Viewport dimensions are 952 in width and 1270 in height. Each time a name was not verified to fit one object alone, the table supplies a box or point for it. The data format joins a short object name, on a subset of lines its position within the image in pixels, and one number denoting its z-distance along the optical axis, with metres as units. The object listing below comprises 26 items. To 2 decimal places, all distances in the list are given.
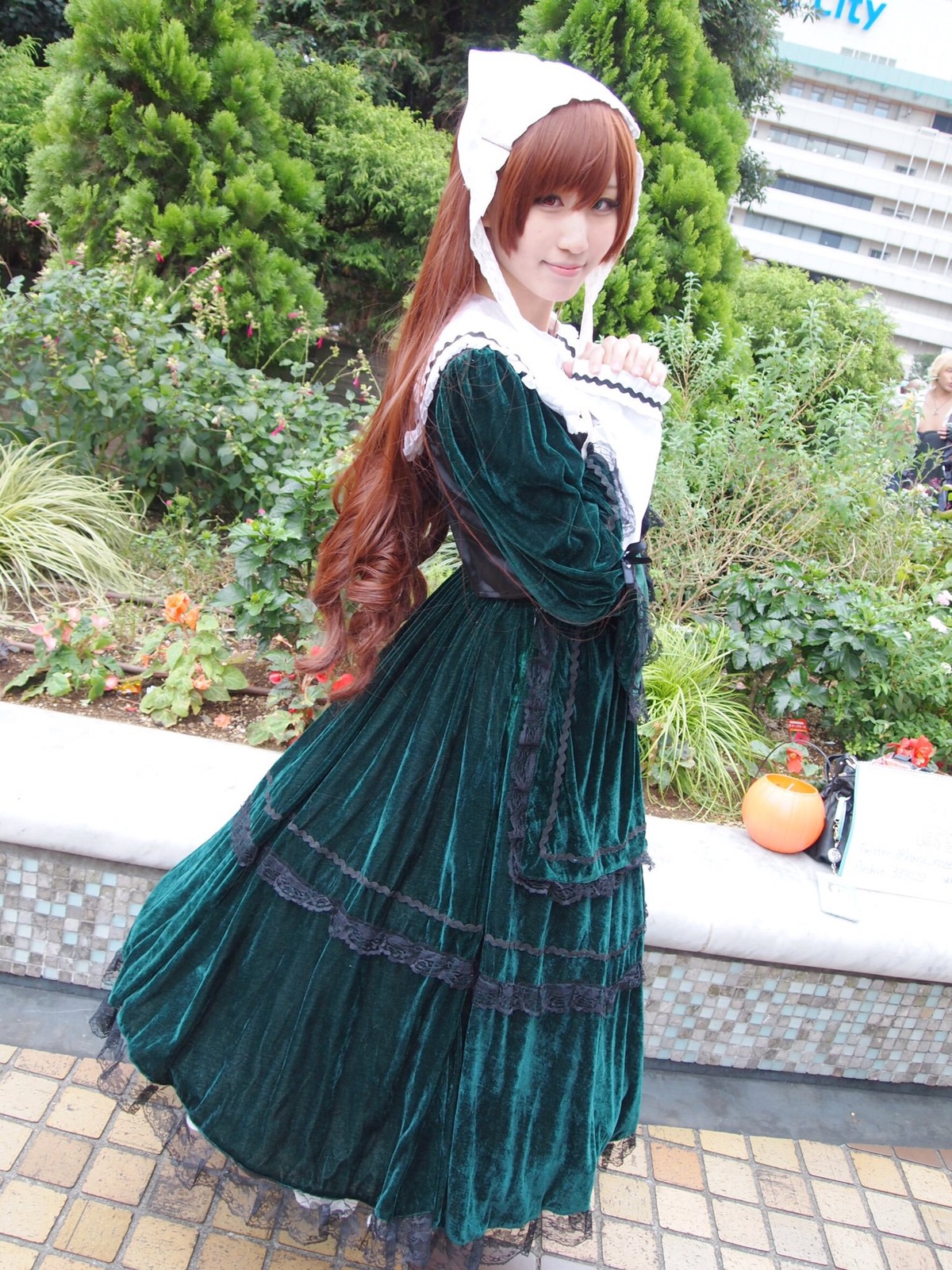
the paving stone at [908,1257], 1.80
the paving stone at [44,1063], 1.89
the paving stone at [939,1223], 1.87
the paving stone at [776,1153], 1.99
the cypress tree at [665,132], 3.91
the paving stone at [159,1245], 1.58
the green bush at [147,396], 3.14
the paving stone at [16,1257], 1.53
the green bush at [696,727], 2.56
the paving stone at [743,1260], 1.75
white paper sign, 2.13
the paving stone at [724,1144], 1.99
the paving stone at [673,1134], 2.00
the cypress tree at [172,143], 3.73
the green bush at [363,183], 5.57
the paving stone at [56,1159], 1.69
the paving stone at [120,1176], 1.68
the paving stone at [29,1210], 1.58
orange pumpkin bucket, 2.21
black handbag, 2.20
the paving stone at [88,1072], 1.89
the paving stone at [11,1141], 1.70
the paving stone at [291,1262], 1.61
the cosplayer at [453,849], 1.23
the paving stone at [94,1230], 1.58
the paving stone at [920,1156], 2.06
